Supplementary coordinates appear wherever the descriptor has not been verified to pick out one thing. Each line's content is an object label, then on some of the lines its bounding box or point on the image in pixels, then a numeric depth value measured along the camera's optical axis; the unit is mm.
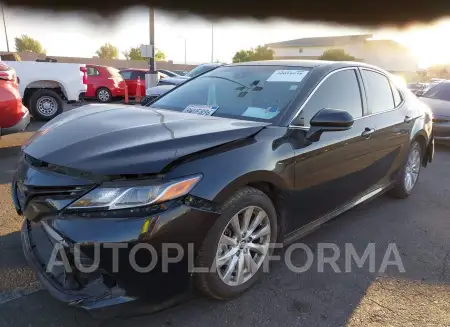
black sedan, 1998
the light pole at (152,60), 12328
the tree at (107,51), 78938
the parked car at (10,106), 5504
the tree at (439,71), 55000
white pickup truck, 8820
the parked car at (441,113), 7941
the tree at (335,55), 40469
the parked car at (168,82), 8161
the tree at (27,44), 70219
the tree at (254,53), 54291
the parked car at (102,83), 15291
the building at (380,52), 58688
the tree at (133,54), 68850
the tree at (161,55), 75469
